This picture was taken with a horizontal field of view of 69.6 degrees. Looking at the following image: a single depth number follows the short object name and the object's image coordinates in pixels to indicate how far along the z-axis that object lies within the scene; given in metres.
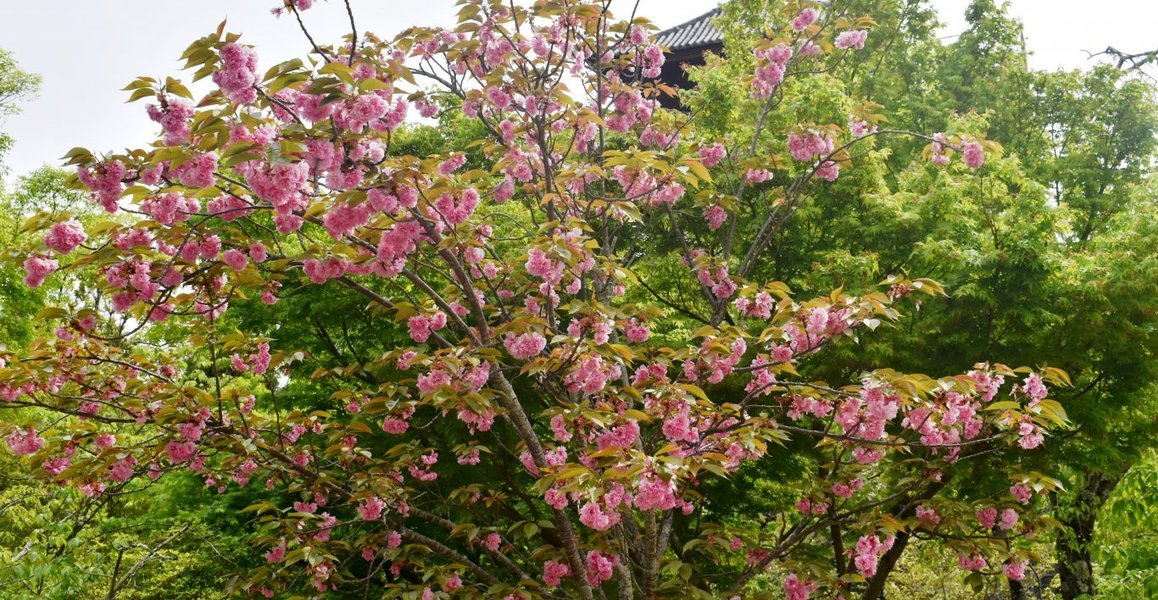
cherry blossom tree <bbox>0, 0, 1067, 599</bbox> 3.04
